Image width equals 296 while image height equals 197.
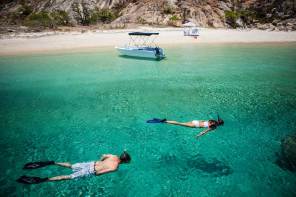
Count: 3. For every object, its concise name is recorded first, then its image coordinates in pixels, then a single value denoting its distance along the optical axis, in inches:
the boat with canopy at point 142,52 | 1045.5
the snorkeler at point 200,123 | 433.4
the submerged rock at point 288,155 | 348.4
